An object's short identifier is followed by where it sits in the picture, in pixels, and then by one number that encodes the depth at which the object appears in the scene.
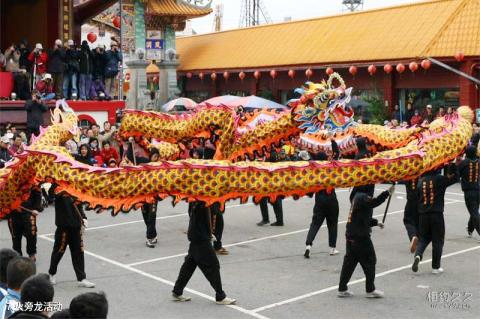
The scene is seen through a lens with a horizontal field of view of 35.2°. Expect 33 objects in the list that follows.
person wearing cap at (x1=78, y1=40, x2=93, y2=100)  20.59
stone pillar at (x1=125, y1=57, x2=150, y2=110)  33.66
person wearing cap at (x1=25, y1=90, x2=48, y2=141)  18.05
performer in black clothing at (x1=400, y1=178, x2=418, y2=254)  10.98
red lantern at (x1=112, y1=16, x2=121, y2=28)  36.00
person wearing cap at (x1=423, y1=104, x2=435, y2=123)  22.09
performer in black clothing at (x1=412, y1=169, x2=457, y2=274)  9.53
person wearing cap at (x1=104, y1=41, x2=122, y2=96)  21.42
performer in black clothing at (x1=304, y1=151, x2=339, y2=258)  10.77
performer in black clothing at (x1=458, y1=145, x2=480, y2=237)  11.70
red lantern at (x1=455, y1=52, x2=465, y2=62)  22.38
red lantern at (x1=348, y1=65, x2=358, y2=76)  25.52
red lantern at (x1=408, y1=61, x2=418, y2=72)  23.53
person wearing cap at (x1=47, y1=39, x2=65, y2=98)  20.09
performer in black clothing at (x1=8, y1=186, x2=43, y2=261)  10.17
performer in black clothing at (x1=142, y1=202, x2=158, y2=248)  11.57
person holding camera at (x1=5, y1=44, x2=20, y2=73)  20.03
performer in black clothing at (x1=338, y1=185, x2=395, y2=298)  8.51
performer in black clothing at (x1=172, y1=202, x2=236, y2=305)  8.33
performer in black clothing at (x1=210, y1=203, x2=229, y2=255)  11.07
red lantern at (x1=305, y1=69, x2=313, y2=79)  27.28
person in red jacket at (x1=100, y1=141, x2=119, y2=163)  16.25
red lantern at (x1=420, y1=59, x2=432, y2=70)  23.23
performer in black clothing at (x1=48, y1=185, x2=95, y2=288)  9.23
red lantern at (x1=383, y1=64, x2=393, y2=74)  24.50
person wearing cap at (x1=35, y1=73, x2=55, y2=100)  19.69
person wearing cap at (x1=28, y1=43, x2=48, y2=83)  20.16
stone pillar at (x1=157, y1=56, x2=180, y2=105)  33.66
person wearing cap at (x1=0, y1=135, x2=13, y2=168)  15.23
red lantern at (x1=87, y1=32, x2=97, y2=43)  31.84
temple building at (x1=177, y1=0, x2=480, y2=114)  23.38
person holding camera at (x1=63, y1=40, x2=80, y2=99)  20.31
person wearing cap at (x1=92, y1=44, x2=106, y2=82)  21.28
